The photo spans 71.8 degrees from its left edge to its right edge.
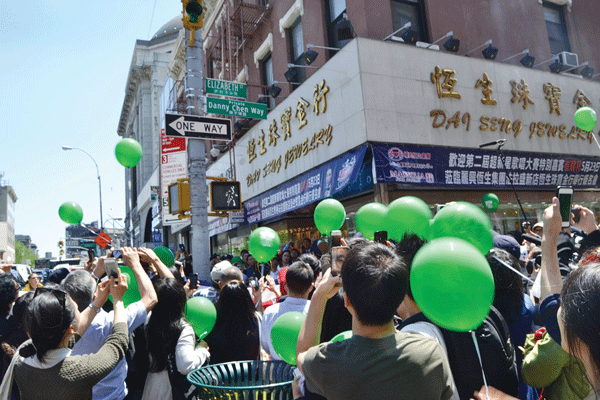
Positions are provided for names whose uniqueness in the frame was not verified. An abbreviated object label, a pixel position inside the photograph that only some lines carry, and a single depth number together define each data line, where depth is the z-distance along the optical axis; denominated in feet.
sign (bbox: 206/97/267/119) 24.47
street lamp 106.89
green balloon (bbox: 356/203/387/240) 14.23
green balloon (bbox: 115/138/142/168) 22.39
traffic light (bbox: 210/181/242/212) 23.70
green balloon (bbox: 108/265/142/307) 11.56
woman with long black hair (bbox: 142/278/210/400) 9.71
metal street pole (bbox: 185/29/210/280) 20.99
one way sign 20.65
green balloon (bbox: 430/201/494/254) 9.43
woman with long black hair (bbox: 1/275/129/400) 7.27
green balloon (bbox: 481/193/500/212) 33.53
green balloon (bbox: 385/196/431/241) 11.85
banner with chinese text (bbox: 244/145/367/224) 33.24
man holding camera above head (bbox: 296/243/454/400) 5.44
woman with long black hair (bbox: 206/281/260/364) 11.20
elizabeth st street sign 24.32
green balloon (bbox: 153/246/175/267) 15.99
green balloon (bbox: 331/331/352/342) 6.58
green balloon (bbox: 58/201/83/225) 22.65
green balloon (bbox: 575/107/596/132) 29.12
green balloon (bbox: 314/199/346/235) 18.48
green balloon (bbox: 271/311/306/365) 8.38
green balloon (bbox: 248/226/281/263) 16.84
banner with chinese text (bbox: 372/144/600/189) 32.91
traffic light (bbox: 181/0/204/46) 20.85
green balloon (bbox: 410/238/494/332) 5.99
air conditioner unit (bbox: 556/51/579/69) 43.83
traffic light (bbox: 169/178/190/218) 22.04
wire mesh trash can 7.85
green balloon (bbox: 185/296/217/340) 10.52
